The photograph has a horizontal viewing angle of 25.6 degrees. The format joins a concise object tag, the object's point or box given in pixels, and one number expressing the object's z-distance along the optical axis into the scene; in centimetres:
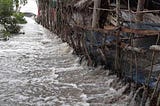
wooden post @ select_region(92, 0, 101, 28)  997
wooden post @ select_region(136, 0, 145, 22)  830
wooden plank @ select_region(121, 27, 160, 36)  625
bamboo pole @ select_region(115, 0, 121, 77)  757
